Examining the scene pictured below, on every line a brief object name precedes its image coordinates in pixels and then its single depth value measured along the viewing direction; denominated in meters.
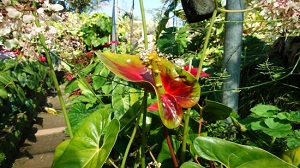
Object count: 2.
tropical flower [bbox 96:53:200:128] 0.71
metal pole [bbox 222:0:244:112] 1.20
